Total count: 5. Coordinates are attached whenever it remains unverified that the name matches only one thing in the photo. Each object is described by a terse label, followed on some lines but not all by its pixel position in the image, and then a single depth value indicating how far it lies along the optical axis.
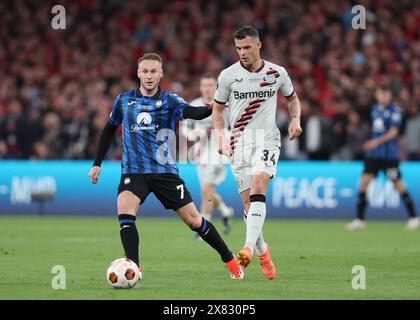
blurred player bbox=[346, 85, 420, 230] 34.41
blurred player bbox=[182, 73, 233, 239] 29.86
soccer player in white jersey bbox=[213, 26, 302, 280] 19.20
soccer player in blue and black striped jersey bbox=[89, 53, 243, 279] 18.37
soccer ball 17.08
